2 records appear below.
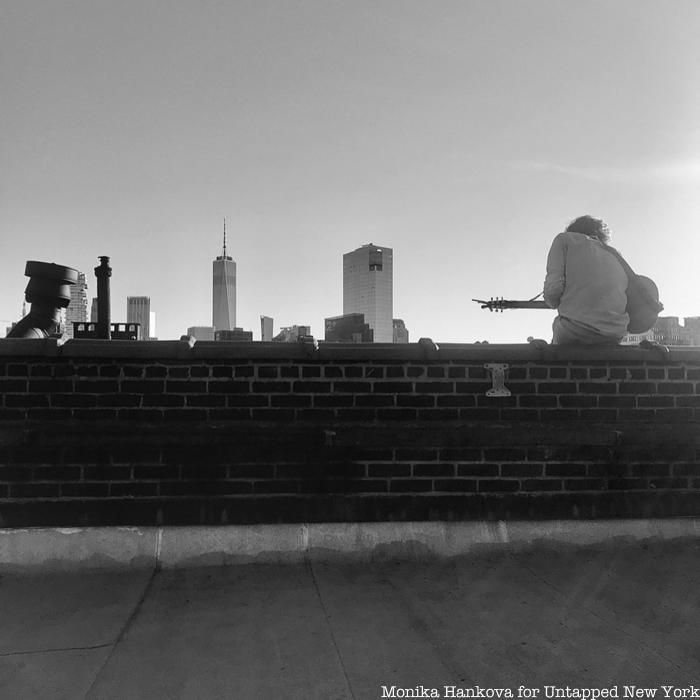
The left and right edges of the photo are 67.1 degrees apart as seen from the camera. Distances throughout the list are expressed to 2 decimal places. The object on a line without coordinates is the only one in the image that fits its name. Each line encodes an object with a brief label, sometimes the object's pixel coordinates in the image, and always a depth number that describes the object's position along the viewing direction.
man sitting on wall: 4.00
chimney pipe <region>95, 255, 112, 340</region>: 10.65
